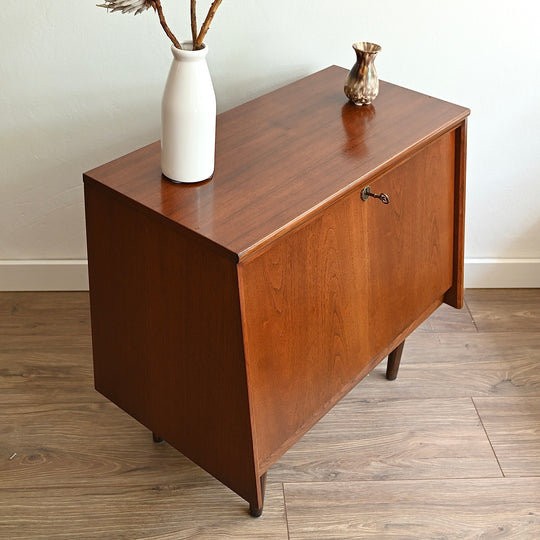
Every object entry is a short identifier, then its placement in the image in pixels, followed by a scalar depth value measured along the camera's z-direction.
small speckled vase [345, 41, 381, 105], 1.71
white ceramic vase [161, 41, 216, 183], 1.36
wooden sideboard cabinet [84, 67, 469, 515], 1.39
